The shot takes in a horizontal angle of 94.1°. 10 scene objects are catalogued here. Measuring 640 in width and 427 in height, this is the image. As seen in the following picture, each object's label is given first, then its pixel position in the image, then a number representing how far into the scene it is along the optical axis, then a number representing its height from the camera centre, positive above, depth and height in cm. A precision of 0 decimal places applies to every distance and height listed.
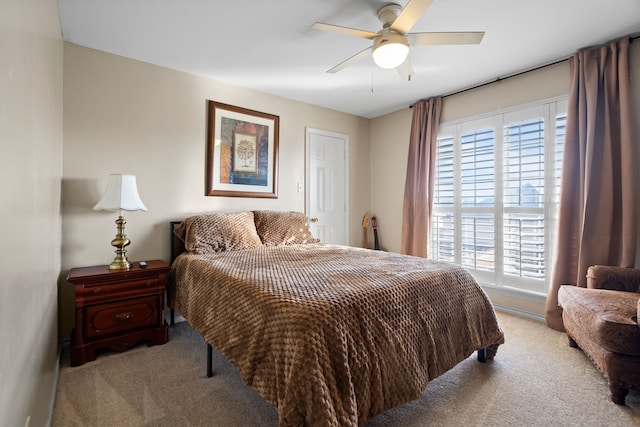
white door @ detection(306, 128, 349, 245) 402 +40
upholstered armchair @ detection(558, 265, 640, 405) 165 -64
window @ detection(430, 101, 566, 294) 288 +23
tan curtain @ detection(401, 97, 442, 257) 373 +48
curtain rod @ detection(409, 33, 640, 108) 240 +146
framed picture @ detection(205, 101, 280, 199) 319 +69
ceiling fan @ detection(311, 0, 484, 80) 189 +118
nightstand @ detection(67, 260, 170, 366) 212 -74
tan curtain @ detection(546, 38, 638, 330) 236 +39
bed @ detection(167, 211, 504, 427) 116 -54
